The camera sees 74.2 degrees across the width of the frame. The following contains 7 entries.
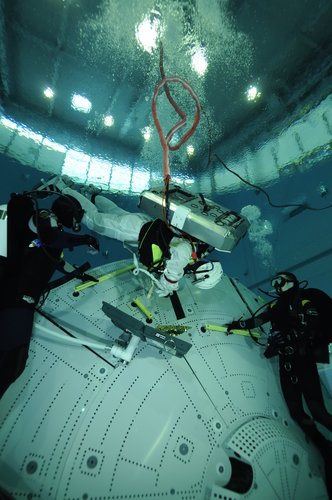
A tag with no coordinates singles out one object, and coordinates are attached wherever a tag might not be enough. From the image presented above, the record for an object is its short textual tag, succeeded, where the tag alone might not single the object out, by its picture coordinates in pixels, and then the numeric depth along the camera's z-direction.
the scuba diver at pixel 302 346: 2.36
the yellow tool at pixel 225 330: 2.74
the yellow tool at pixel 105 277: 2.84
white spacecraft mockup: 1.71
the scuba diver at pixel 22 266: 1.94
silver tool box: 2.51
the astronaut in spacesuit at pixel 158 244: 2.66
